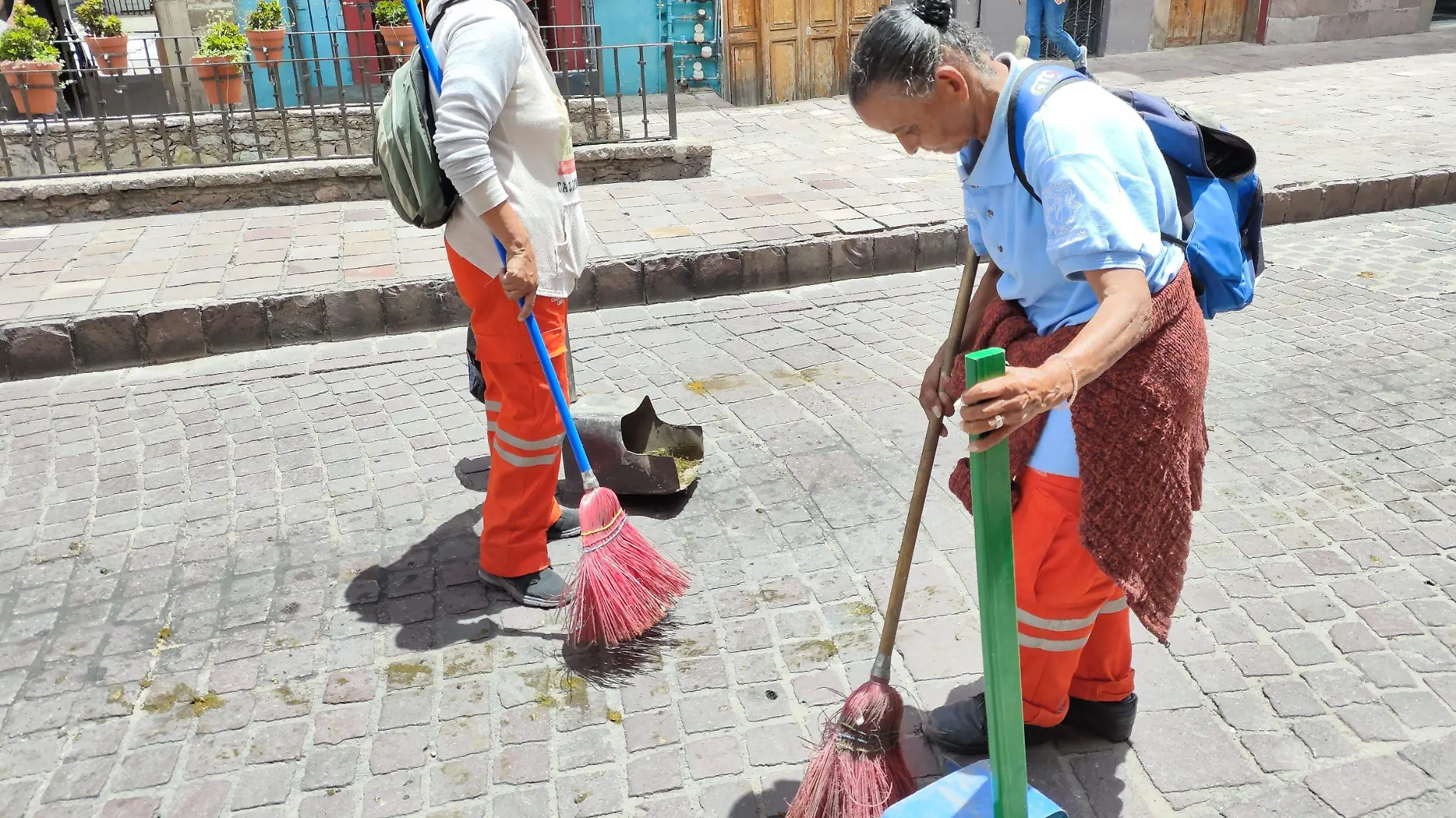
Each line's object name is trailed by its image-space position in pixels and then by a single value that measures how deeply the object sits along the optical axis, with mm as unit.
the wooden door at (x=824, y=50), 11328
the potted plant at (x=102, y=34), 9789
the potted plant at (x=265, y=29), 9602
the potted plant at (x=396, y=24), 9531
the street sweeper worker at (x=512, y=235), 2896
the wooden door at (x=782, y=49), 11148
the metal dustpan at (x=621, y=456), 3994
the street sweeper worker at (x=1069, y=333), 1883
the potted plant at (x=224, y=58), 8883
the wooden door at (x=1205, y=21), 13586
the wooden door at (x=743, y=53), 11102
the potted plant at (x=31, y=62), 8492
